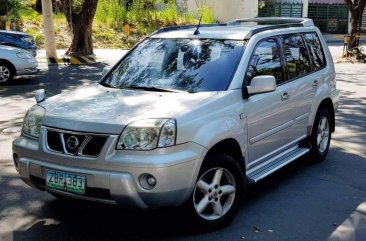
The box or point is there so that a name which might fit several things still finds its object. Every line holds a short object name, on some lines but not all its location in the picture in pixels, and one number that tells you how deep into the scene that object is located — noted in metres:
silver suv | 4.01
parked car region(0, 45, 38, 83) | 13.66
